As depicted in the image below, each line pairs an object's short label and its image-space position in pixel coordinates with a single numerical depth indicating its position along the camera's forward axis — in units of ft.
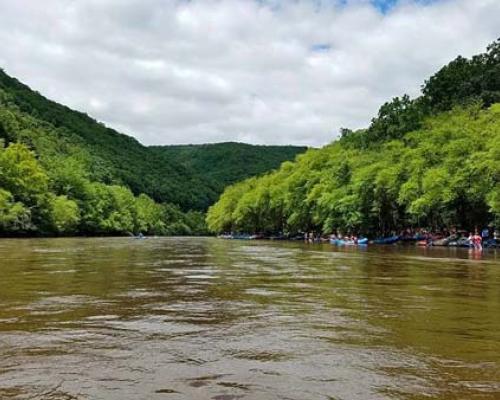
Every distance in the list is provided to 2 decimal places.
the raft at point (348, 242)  213.25
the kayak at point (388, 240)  233.96
